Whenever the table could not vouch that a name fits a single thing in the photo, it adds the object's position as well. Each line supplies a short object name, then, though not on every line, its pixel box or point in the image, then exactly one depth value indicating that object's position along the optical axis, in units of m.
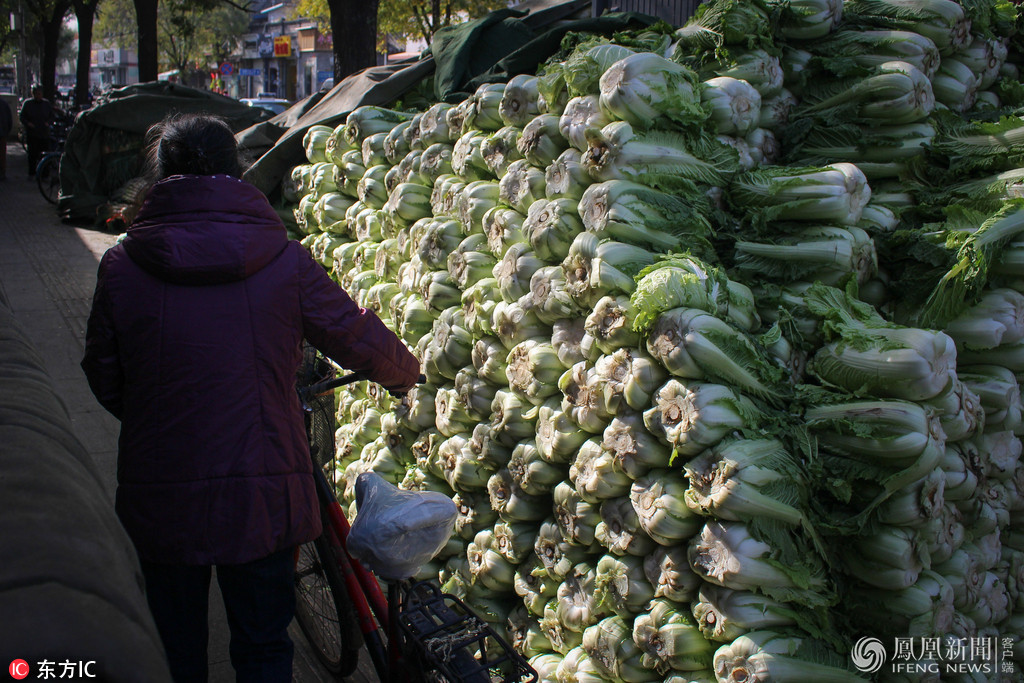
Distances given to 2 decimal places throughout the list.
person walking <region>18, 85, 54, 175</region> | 15.55
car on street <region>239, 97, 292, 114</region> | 24.80
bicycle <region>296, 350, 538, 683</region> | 2.08
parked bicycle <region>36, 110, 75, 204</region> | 13.19
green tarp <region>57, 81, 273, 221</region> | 10.67
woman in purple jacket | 2.12
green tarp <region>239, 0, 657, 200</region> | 3.99
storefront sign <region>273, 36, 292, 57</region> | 47.41
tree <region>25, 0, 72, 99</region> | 26.28
